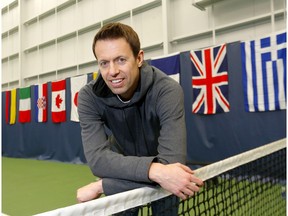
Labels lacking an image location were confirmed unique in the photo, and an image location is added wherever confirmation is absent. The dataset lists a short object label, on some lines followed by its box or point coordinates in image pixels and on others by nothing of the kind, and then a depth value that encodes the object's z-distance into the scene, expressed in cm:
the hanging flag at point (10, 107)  808
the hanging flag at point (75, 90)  619
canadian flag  663
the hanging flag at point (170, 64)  469
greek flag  370
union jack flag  420
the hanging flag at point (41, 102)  711
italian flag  759
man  112
